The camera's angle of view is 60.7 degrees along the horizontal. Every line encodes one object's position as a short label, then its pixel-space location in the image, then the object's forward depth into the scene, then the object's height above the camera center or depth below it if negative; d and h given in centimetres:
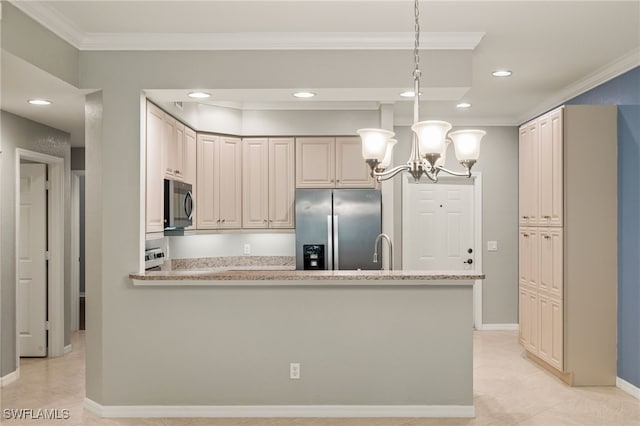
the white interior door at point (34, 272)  555 -56
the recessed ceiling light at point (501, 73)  467 +124
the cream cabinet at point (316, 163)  584 +58
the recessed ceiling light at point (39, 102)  422 +91
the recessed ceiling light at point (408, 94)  395 +90
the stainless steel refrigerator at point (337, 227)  551 -10
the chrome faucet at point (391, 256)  361 -27
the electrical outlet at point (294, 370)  379 -106
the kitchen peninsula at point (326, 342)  376 -87
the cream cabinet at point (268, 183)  586 +37
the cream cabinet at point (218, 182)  554 +37
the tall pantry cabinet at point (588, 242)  456 -21
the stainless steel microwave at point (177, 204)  442 +11
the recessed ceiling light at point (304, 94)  397 +90
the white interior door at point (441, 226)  682 -12
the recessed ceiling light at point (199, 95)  394 +89
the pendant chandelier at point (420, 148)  250 +33
